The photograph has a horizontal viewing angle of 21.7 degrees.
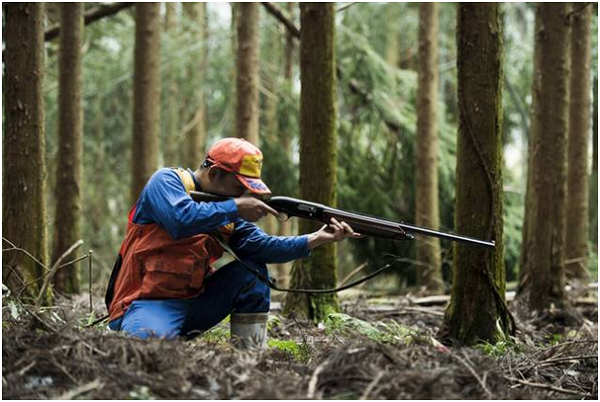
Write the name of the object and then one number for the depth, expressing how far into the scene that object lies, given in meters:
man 9.40
